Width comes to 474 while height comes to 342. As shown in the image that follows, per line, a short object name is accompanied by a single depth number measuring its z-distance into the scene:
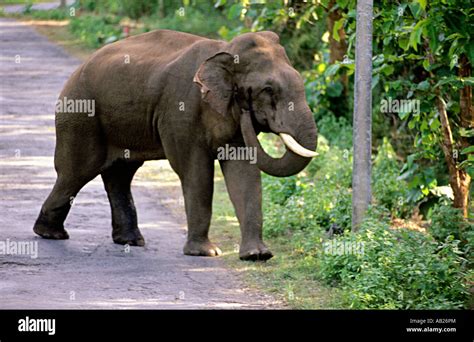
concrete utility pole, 10.51
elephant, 10.92
